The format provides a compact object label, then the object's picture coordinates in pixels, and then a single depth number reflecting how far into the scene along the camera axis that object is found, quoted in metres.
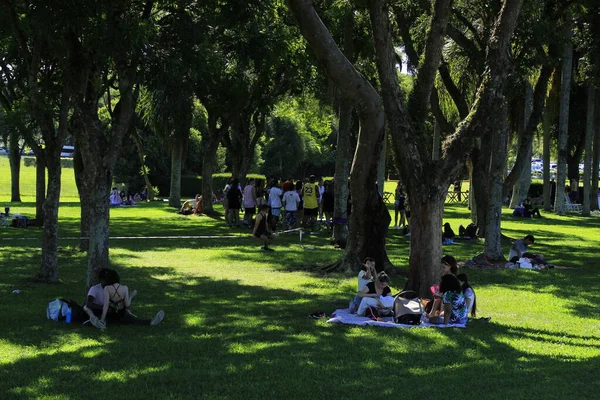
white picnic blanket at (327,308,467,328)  10.17
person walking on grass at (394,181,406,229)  26.08
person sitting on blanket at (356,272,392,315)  10.78
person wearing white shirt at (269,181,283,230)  24.80
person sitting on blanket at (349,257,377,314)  11.08
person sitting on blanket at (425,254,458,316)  10.45
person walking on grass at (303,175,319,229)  24.77
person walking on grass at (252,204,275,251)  20.11
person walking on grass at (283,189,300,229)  24.30
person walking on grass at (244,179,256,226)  25.62
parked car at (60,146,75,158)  89.35
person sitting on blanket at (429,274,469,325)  10.28
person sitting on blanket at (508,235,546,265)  16.61
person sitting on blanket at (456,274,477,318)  10.62
